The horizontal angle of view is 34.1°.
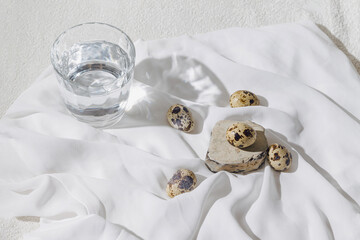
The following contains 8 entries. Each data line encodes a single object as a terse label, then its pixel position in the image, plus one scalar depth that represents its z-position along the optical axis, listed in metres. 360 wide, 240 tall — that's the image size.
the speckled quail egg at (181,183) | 0.83
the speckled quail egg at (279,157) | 0.85
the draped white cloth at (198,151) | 0.81
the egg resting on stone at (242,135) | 0.84
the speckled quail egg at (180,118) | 0.90
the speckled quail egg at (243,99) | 0.93
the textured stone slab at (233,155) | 0.85
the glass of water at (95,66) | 0.90
